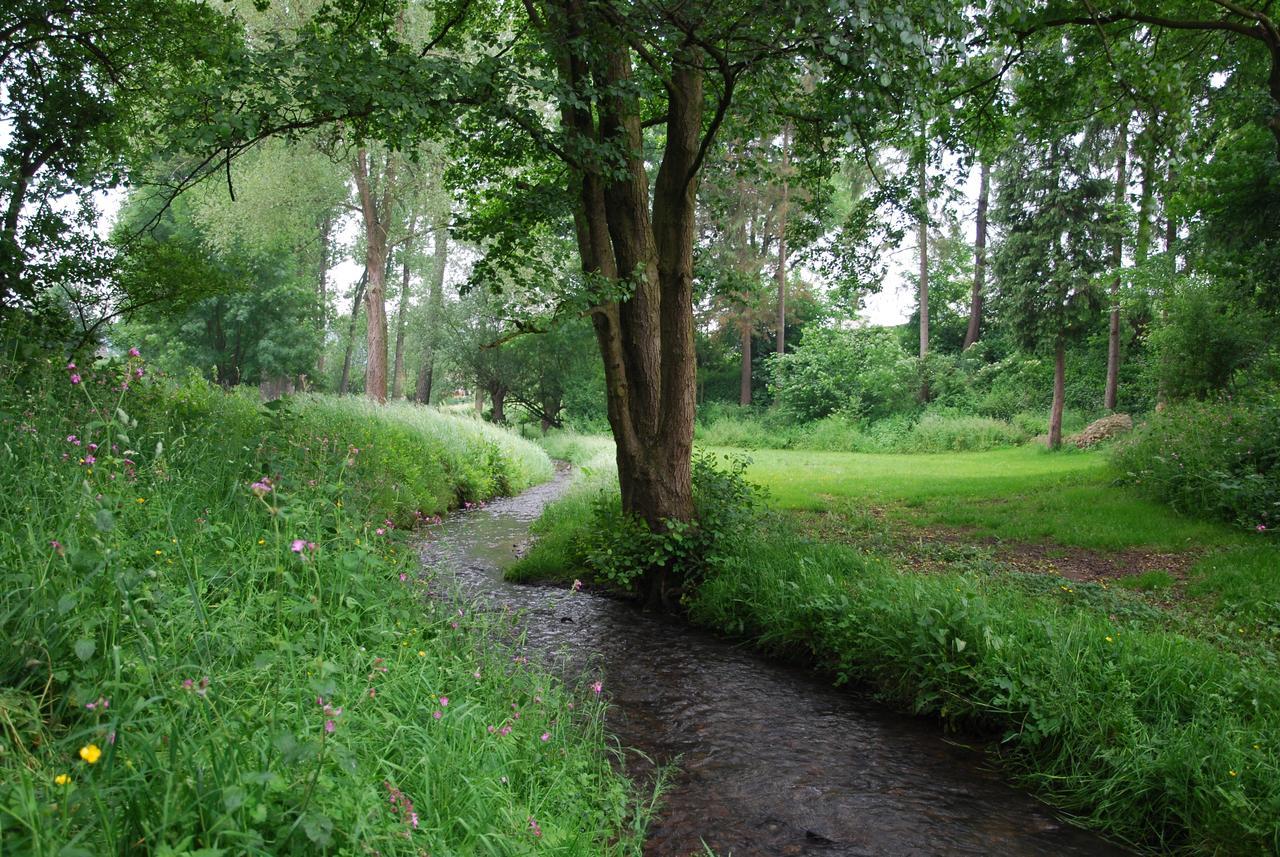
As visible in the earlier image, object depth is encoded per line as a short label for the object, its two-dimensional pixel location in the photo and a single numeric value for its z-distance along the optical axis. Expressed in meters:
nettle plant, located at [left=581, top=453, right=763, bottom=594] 7.46
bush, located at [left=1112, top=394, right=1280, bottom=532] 8.18
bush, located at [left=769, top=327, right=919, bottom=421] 27.05
